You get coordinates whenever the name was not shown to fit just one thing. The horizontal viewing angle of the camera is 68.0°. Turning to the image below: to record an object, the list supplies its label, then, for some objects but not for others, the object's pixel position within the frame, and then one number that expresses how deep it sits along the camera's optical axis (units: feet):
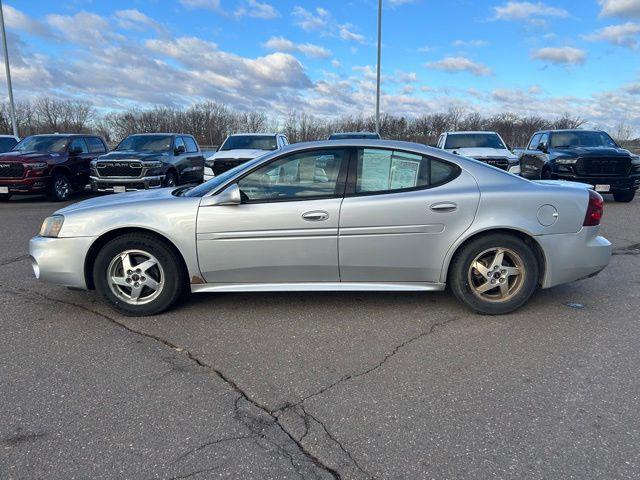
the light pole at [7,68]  70.90
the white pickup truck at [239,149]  38.91
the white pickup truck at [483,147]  37.58
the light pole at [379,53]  79.15
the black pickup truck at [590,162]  36.86
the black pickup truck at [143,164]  38.22
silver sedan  13.30
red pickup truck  39.99
